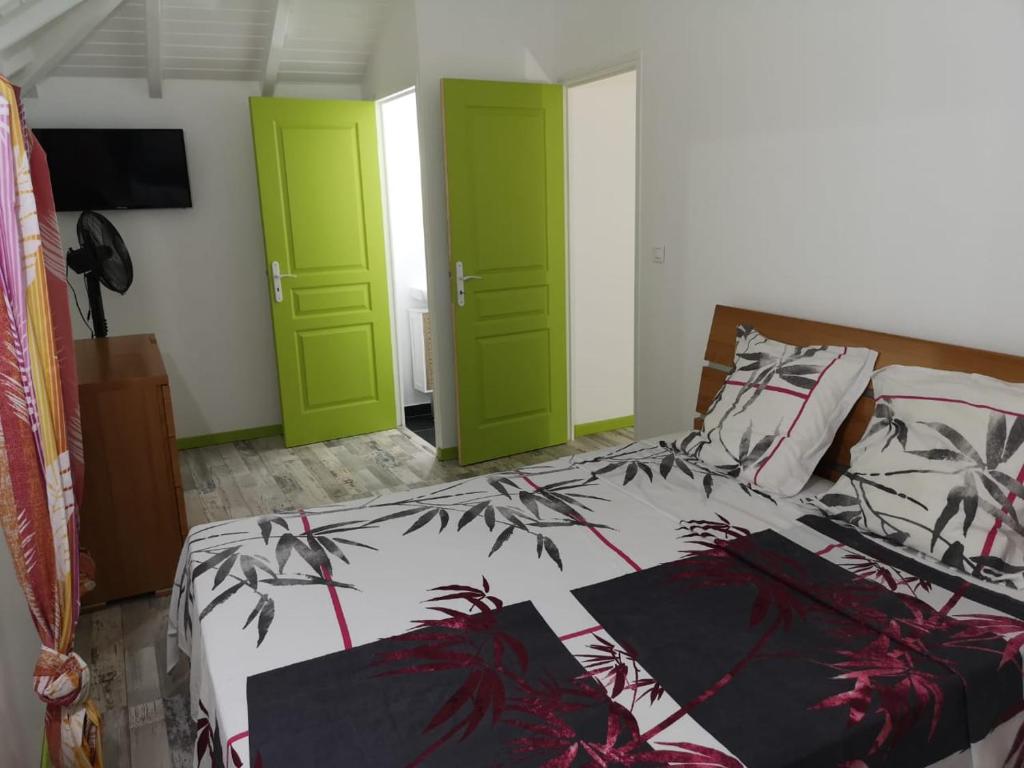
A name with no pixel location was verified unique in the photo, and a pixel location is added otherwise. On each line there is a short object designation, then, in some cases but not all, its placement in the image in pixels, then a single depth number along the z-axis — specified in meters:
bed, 1.30
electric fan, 3.52
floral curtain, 1.42
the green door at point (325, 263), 4.25
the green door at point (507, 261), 3.88
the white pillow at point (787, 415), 2.24
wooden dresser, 2.71
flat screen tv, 3.97
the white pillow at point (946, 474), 1.72
